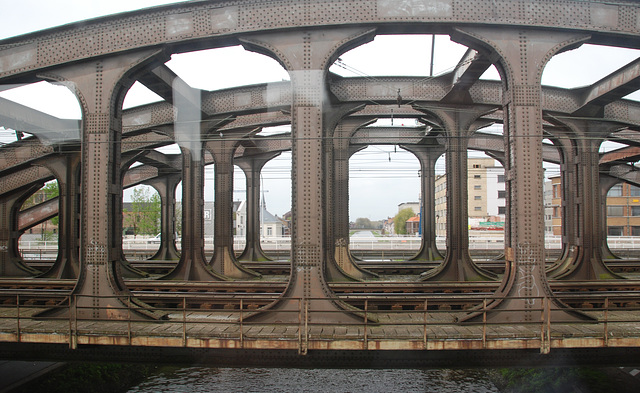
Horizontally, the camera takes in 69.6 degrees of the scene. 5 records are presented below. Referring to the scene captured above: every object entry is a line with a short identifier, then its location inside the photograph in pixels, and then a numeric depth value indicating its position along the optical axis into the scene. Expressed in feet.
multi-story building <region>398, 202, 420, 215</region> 488.02
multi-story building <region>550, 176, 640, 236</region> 179.42
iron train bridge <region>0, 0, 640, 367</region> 28.60
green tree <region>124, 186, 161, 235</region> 196.13
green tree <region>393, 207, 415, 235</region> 384.39
